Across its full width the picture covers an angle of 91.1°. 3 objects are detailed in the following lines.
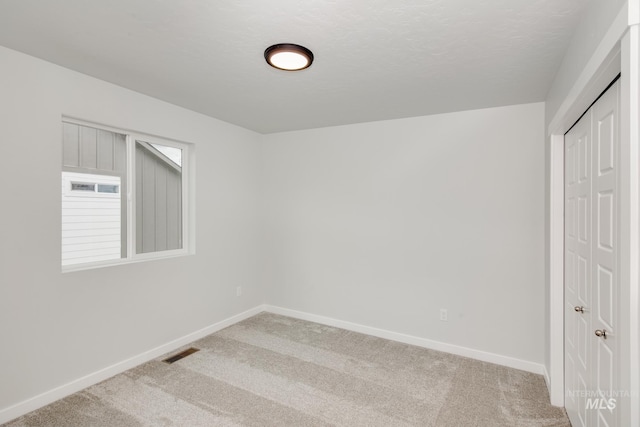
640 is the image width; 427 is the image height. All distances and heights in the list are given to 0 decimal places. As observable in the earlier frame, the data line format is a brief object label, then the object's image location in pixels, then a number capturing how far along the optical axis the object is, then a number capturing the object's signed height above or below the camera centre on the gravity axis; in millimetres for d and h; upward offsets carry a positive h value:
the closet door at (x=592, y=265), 1451 -287
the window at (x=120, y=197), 2592 +162
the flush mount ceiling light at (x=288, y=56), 1961 +1022
